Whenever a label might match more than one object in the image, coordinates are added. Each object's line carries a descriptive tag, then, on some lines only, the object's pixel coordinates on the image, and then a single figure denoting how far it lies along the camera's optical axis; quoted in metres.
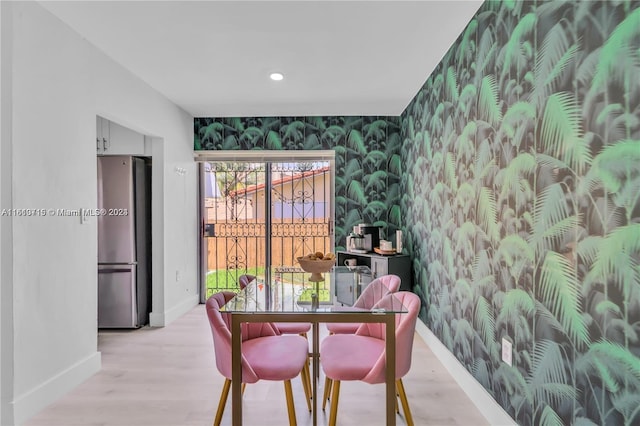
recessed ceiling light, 3.23
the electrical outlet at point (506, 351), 1.89
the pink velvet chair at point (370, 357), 1.80
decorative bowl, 2.28
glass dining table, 1.73
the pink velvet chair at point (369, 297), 2.23
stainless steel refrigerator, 3.75
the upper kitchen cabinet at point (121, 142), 3.90
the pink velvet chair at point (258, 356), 1.78
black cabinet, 3.84
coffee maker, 4.38
